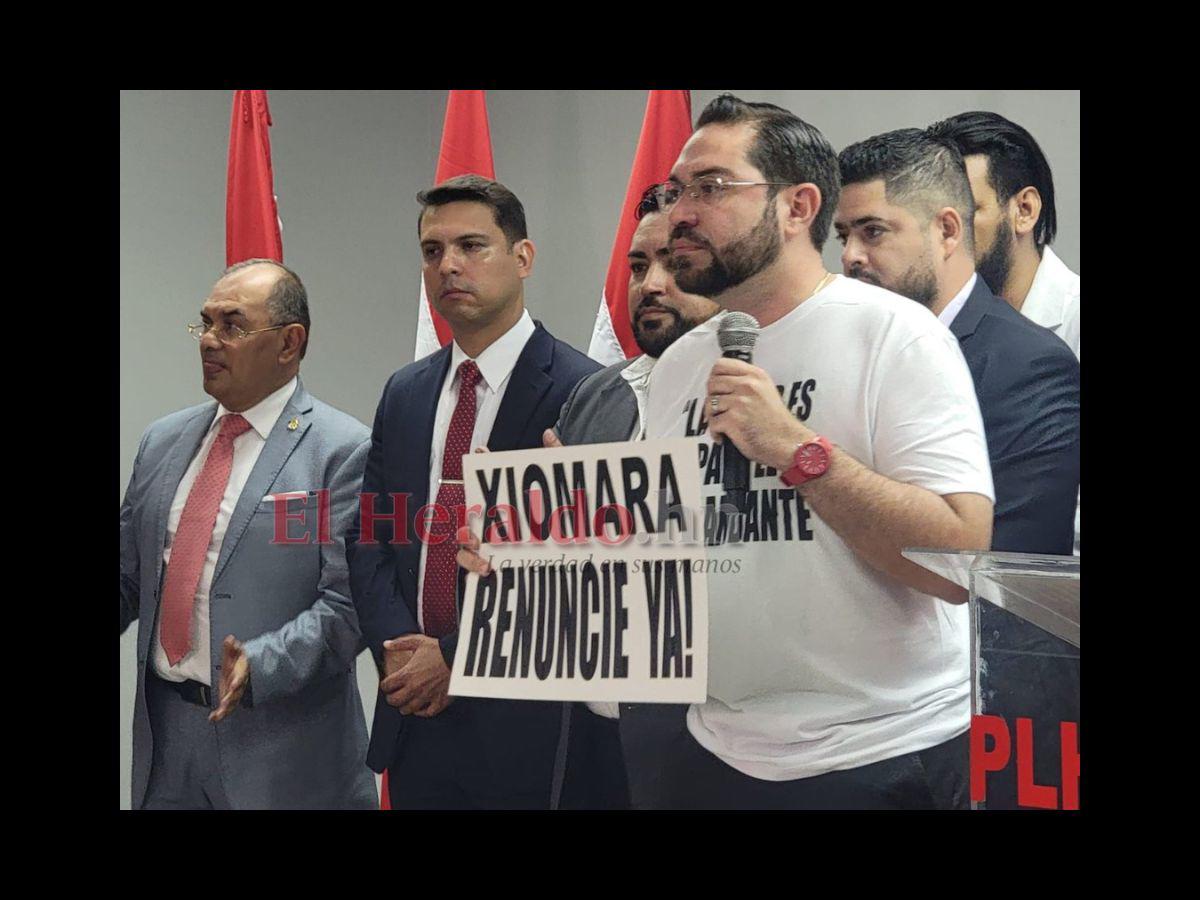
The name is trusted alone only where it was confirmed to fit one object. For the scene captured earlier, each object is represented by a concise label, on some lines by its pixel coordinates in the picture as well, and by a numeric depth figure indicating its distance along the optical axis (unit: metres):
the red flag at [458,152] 4.04
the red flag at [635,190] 3.77
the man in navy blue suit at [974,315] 3.24
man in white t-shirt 3.24
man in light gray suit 4.01
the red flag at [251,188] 4.23
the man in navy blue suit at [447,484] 3.79
